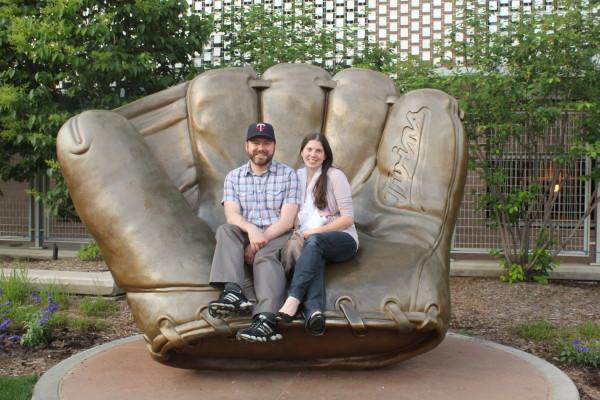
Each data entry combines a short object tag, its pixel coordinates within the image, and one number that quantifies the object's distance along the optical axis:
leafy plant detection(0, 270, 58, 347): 5.38
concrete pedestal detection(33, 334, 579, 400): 3.88
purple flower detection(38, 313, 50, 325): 5.47
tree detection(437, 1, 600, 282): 7.88
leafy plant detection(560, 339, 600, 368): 4.87
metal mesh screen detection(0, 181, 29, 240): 11.26
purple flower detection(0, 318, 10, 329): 5.15
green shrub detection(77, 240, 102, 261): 9.22
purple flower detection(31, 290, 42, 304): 6.32
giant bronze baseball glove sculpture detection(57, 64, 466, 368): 3.77
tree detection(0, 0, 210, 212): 8.03
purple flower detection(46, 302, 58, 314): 5.73
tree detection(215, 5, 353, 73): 9.36
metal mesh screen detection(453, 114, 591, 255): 8.59
